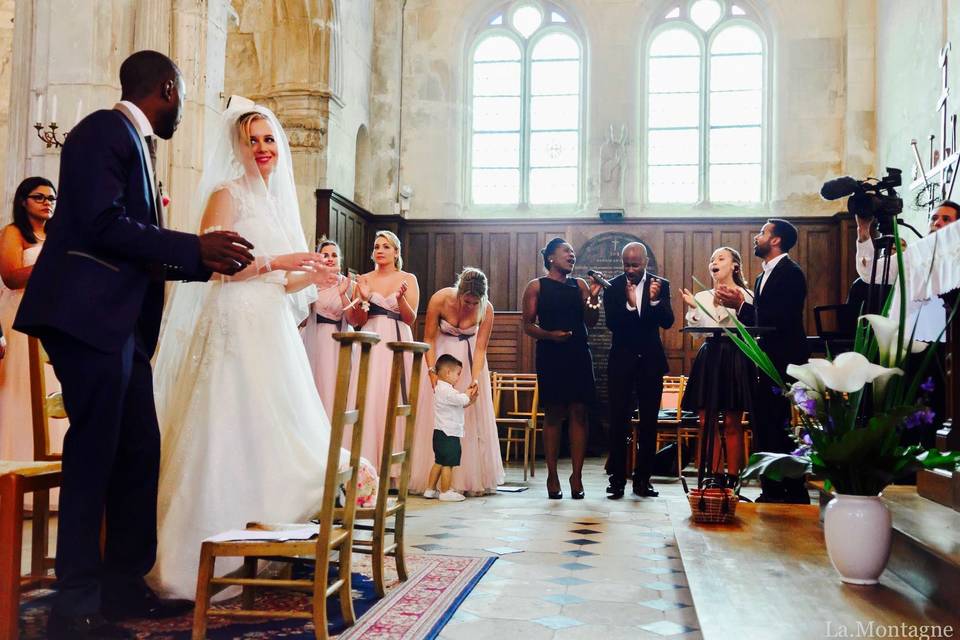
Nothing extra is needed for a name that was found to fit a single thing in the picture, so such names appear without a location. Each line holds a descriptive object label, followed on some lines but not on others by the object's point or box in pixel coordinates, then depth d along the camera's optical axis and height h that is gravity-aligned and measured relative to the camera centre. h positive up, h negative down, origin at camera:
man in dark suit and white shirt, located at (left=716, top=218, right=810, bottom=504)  5.75 +0.09
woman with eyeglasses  5.29 +0.28
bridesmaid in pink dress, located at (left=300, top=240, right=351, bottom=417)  6.82 +0.12
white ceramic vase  3.01 -0.58
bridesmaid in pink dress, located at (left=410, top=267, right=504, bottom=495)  6.96 -0.25
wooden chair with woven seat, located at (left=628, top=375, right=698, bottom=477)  8.89 -0.66
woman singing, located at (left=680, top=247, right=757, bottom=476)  5.73 -0.21
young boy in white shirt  6.63 -0.54
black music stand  5.16 -0.40
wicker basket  4.61 -0.75
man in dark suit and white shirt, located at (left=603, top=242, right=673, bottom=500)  6.64 +0.03
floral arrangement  2.92 -0.20
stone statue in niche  12.61 +2.39
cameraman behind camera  5.45 +0.63
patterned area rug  3.00 -0.93
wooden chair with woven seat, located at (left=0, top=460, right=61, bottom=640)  2.78 -0.61
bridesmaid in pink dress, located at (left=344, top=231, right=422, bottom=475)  6.79 +0.23
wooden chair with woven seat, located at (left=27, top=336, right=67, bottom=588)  3.54 -0.41
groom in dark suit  2.74 +0.05
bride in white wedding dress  3.40 -0.15
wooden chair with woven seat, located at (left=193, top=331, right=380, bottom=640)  2.69 -0.59
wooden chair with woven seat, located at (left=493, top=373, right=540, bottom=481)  10.51 -0.57
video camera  4.80 +0.83
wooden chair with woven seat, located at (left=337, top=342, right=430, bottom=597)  3.50 -0.41
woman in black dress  6.57 -0.01
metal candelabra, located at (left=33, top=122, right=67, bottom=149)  5.73 +1.29
